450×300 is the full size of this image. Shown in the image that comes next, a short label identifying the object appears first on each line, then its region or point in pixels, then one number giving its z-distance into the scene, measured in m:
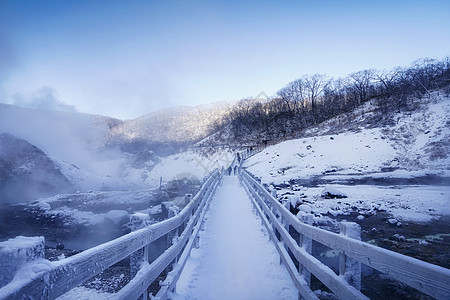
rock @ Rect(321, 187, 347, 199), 12.34
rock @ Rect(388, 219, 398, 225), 8.43
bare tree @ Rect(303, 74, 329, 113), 69.71
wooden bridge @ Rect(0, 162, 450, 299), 1.22
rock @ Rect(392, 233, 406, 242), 7.04
